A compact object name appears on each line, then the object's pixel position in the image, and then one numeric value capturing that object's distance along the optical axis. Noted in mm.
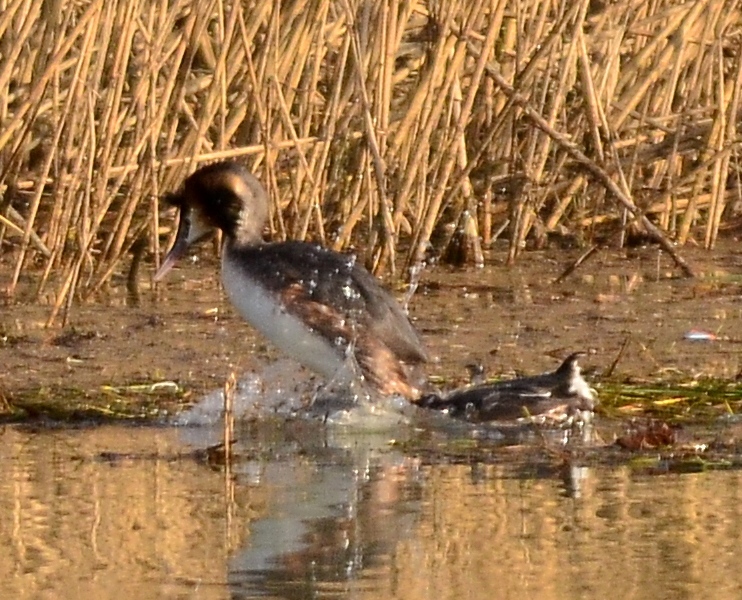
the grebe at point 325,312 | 14070
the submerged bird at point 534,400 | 13164
